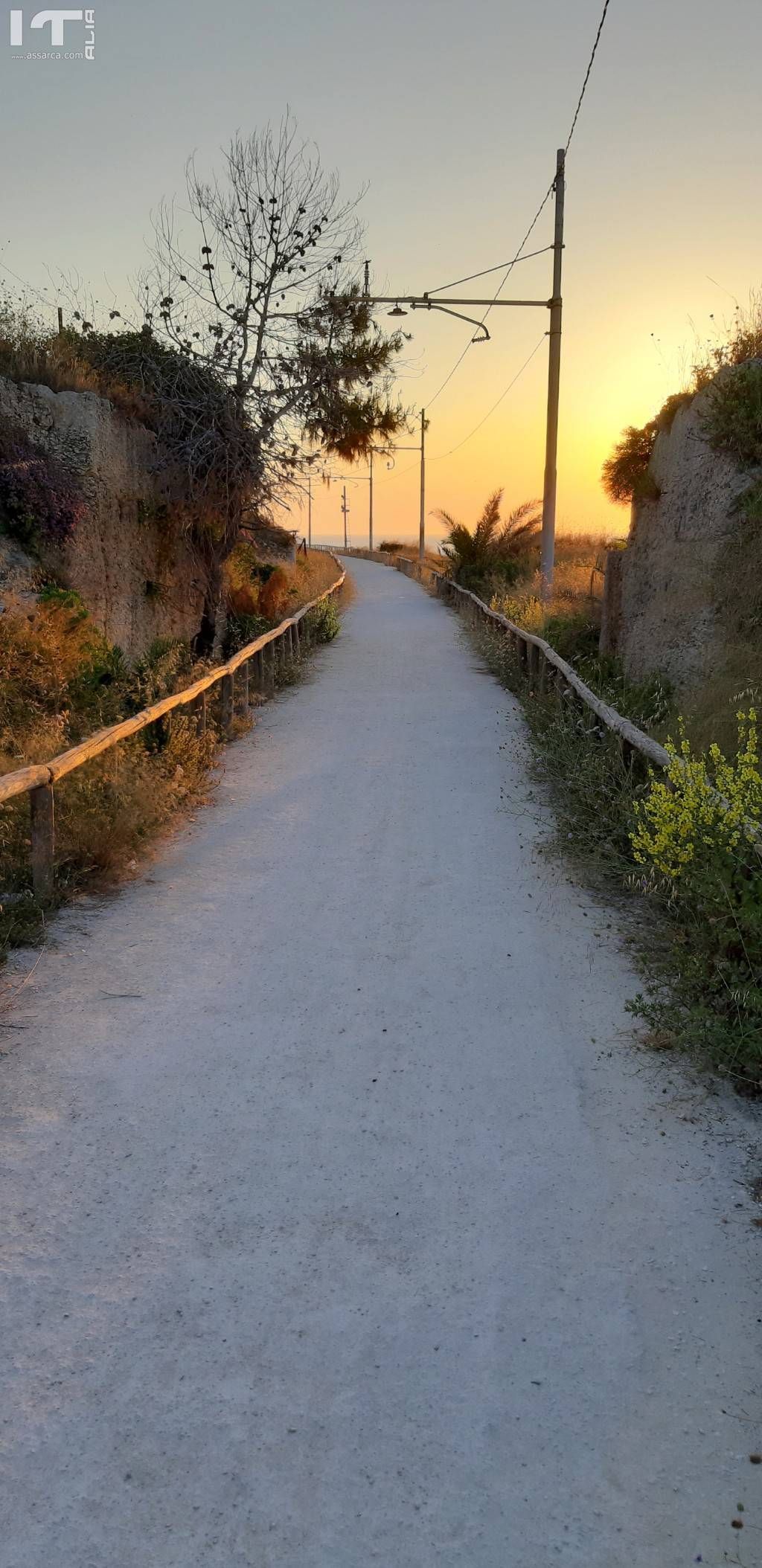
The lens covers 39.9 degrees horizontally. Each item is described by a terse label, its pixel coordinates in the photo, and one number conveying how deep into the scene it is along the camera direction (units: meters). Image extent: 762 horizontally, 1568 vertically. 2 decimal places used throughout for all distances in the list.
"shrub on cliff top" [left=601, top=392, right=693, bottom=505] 11.66
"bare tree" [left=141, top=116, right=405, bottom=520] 16.22
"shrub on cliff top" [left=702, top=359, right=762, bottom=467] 9.44
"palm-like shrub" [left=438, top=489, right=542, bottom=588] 29.02
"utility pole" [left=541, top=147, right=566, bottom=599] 19.14
